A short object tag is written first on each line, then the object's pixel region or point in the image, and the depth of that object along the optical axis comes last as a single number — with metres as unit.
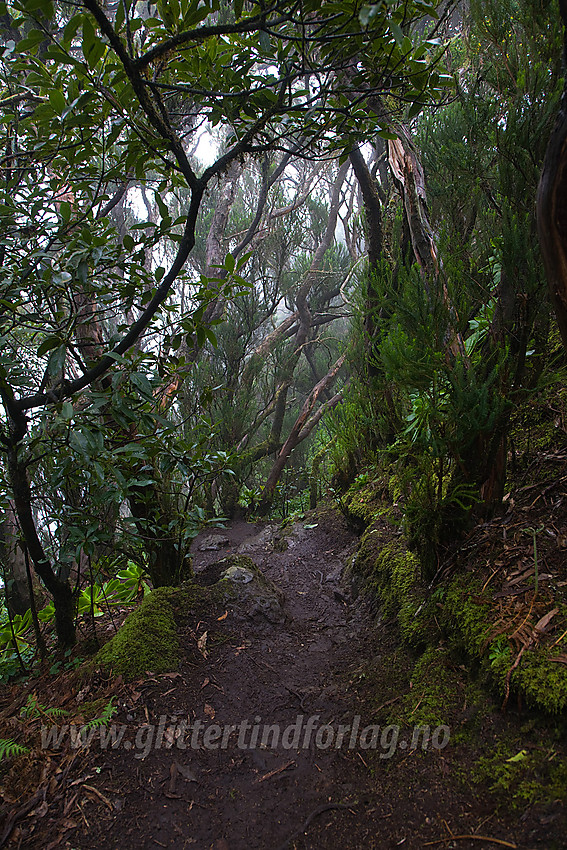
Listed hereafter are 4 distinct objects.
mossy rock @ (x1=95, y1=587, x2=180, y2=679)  2.12
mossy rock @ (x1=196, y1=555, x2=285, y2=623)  2.71
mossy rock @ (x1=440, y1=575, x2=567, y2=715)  1.30
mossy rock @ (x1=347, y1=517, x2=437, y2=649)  2.06
